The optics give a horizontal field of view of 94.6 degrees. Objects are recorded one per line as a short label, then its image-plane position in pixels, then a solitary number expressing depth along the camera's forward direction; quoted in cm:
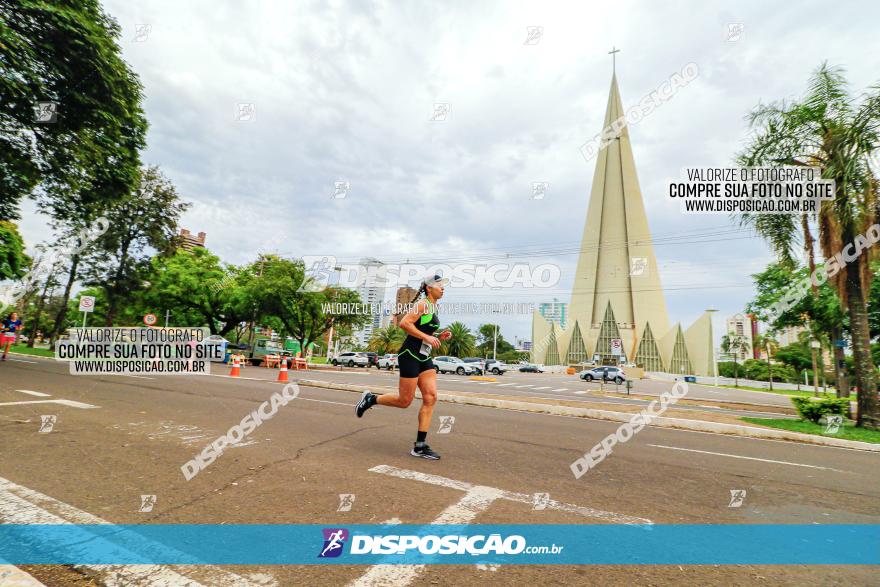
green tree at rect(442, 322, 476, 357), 6706
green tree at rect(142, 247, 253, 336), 3316
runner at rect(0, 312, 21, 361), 1603
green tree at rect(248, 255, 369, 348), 3353
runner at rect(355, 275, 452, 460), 474
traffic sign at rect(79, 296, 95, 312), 2002
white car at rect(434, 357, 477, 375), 3991
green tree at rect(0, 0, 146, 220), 1217
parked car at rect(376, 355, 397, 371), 3716
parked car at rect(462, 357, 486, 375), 3906
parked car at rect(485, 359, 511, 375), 4362
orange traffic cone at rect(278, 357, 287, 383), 1434
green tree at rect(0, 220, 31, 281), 2295
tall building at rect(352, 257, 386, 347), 4188
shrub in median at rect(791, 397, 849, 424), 1092
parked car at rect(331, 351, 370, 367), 4012
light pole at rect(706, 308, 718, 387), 8070
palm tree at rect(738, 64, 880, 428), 987
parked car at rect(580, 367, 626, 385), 4359
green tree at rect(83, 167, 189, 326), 2781
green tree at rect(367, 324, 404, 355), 6375
